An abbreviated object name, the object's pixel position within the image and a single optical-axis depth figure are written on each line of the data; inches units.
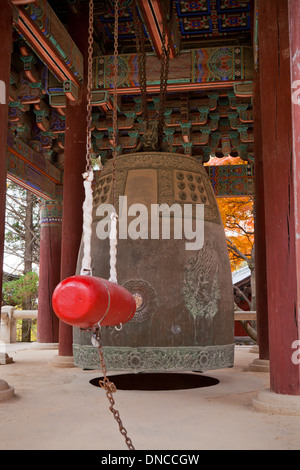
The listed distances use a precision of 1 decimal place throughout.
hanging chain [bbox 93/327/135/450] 85.5
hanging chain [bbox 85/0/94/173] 97.0
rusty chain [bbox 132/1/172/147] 151.4
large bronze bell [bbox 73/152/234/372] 138.6
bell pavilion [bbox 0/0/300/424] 142.0
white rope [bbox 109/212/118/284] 109.0
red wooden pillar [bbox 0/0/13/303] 157.9
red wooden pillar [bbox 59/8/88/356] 253.9
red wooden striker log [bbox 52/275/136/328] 77.2
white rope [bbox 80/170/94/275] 97.0
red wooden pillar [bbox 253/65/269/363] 235.5
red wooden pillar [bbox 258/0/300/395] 142.3
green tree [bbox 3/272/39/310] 540.7
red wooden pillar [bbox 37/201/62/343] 385.4
